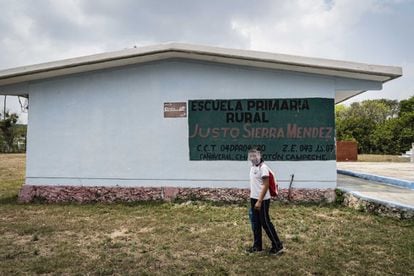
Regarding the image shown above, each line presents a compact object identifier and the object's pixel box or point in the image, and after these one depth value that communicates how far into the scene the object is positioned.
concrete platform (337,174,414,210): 7.02
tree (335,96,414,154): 32.47
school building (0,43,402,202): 8.72
